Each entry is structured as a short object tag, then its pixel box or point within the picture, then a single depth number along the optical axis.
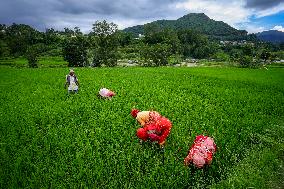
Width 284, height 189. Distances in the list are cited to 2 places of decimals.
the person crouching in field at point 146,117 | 2.96
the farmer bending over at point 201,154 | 2.30
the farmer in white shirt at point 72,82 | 5.73
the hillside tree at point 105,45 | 22.31
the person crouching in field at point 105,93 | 5.15
